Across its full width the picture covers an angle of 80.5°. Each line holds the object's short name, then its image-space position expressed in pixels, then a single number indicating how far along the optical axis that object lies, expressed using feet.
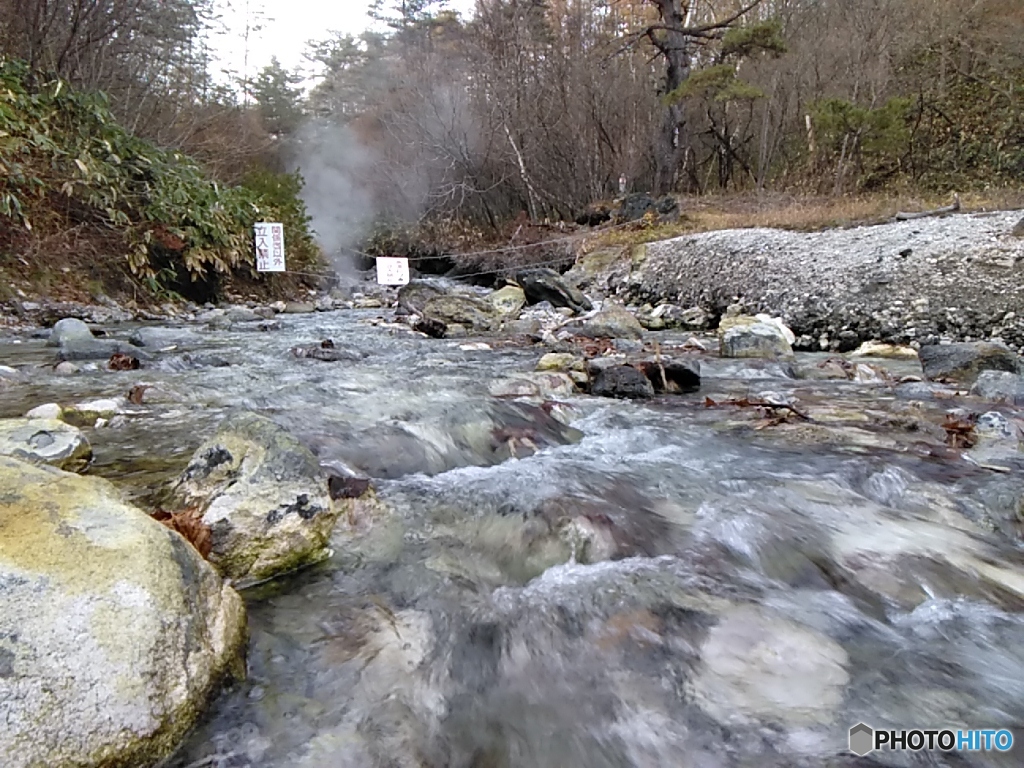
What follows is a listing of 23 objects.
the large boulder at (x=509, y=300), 24.94
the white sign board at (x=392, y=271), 31.86
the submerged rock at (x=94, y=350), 12.69
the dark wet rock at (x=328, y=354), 13.96
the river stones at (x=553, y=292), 24.79
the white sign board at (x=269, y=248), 28.55
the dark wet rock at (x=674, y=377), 11.13
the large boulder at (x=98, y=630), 2.36
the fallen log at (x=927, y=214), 20.22
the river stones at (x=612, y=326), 18.03
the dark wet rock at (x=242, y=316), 22.77
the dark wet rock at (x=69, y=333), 13.40
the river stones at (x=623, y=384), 10.53
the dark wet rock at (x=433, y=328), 19.77
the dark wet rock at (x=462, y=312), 21.42
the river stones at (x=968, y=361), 11.10
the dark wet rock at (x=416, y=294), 26.78
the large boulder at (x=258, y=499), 4.26
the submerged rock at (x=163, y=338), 15.42
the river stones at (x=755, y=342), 14.85
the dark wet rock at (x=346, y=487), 5.19
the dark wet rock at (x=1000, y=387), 9.45
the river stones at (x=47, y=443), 5.49
